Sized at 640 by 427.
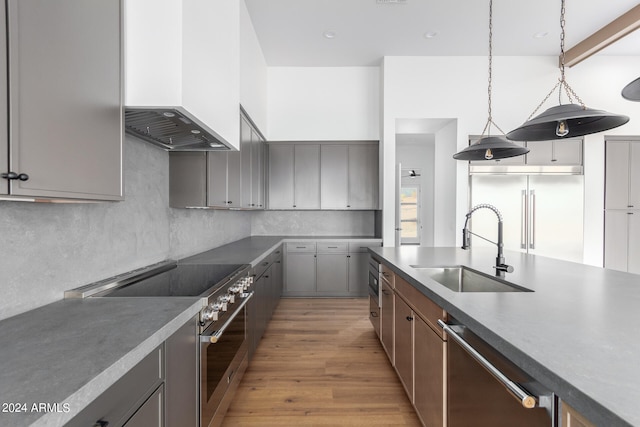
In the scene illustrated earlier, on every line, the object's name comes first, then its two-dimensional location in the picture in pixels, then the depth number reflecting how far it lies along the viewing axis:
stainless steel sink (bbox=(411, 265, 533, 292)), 1.95
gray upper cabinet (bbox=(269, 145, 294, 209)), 4.75
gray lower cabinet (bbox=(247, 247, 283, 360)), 2.42
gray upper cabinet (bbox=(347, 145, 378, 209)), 4.73
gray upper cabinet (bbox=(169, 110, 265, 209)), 2.28
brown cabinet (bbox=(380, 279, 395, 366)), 2.29
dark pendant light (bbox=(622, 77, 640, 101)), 1.32
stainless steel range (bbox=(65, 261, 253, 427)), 1.40
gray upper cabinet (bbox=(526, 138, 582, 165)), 4.23
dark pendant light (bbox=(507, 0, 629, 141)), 1.50
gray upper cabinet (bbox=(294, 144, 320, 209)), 4.75
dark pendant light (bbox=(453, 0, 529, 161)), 2.27
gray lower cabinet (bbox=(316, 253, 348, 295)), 4.46
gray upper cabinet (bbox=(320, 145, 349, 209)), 4.73
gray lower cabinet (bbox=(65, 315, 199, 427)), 0.77
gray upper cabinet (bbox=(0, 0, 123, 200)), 0.83
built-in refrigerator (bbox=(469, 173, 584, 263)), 4.29
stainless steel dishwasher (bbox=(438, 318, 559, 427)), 0.79
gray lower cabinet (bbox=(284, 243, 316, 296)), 4.47
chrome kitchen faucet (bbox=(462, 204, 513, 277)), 1.79
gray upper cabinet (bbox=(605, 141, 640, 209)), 4.33
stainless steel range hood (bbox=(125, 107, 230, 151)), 1.44
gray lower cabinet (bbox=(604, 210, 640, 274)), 4.33
